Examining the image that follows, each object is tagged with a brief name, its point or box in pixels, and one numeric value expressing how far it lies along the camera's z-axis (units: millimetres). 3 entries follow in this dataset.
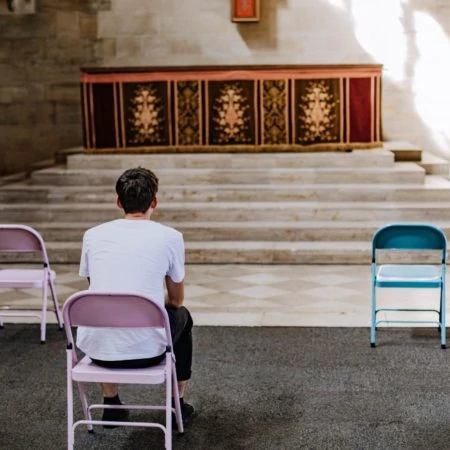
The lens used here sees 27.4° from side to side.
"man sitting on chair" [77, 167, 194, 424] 3695
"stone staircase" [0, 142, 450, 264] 8492
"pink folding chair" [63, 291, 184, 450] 3477
